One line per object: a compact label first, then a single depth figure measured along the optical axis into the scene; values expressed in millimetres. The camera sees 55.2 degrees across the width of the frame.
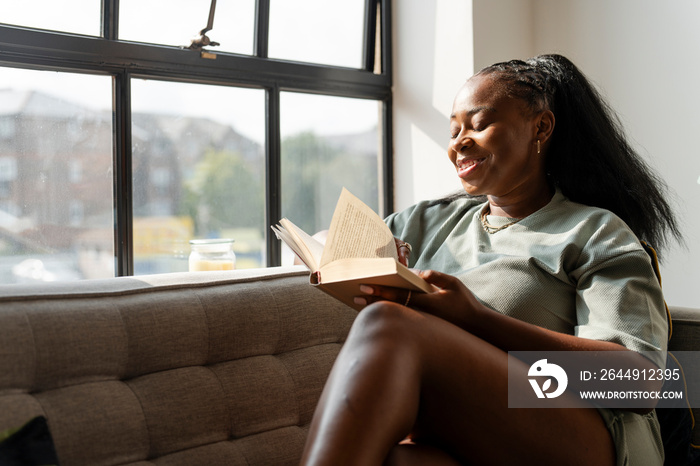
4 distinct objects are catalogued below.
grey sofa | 1121
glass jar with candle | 1911
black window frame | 1947
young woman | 1014
